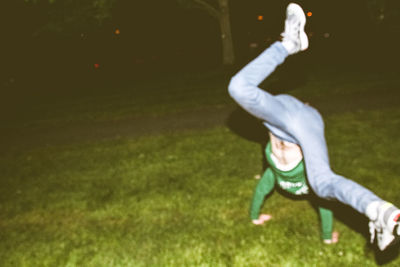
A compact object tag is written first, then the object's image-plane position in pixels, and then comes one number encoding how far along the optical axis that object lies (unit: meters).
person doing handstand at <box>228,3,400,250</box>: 2.71
